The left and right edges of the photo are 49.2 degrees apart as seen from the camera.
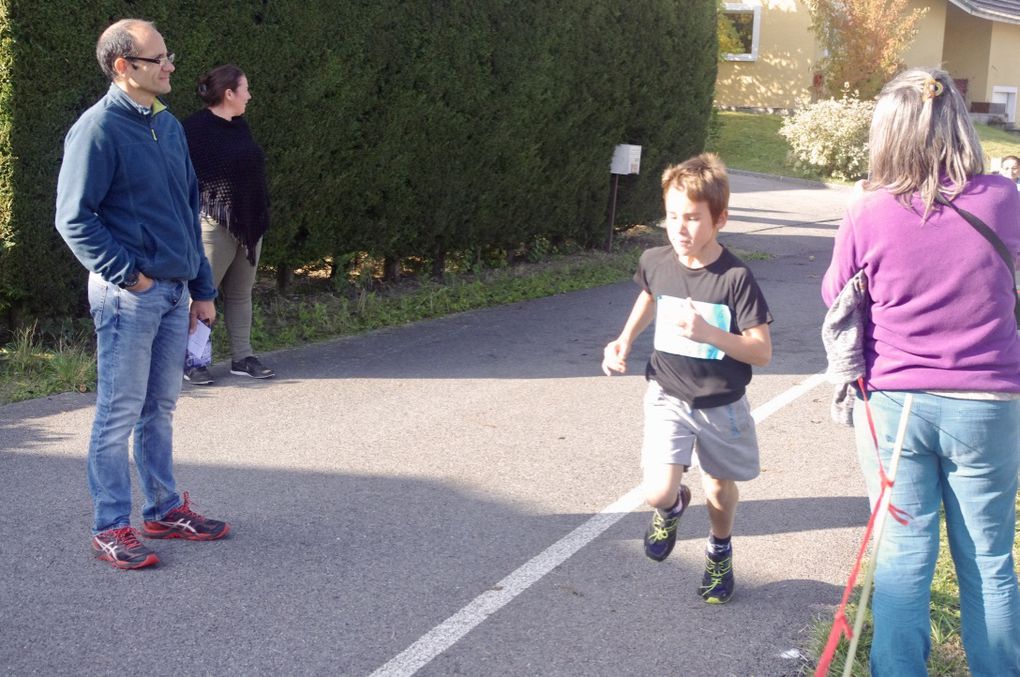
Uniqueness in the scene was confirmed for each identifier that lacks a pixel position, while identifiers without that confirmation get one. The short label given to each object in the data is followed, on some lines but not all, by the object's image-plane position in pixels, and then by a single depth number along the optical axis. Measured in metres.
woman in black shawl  7.38
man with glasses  4.41
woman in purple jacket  3.23
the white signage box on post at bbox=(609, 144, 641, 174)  13.66
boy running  4.12
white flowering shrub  26.84
